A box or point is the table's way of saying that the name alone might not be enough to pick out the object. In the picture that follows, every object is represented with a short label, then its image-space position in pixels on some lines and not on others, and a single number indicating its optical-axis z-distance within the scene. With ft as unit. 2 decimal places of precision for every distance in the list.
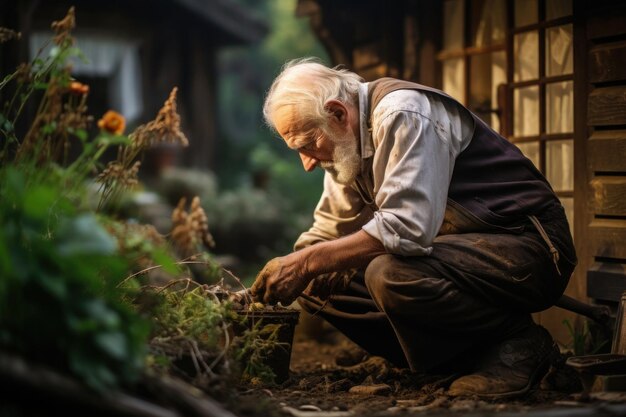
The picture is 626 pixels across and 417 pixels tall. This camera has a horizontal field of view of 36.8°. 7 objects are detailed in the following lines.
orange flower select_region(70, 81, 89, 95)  15.74
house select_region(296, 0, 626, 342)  15.94
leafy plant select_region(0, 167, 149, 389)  8.33
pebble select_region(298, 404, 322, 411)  12.05
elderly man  12.73
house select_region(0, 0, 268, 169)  46.21
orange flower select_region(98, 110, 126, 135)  16.26
